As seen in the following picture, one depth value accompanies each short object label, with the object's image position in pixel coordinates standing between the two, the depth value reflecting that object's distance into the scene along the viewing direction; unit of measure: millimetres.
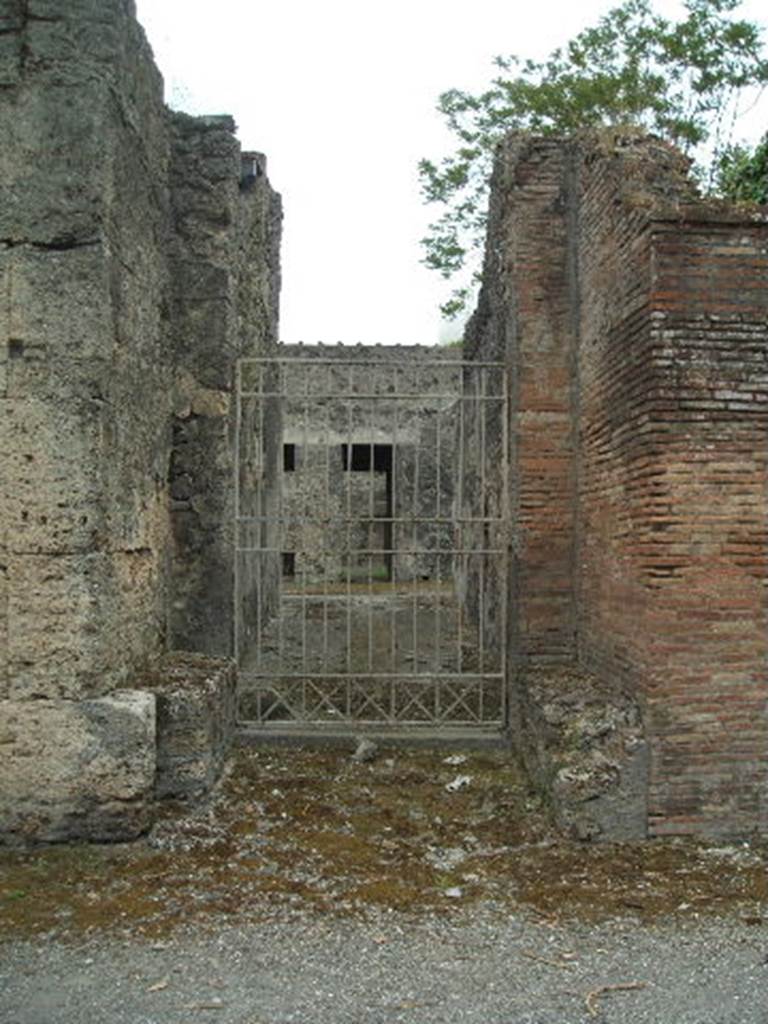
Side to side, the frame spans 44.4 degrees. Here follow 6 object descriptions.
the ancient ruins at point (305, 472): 4441
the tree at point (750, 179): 8688
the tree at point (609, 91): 17984
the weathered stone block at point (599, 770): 4520
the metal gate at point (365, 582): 6293
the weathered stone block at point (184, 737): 4957
